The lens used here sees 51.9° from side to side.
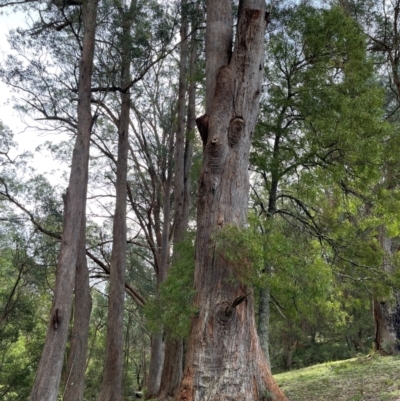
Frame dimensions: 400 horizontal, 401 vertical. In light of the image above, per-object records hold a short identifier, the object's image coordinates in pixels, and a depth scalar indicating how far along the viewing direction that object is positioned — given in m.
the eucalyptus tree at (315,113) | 5.91
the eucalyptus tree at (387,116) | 6.71
